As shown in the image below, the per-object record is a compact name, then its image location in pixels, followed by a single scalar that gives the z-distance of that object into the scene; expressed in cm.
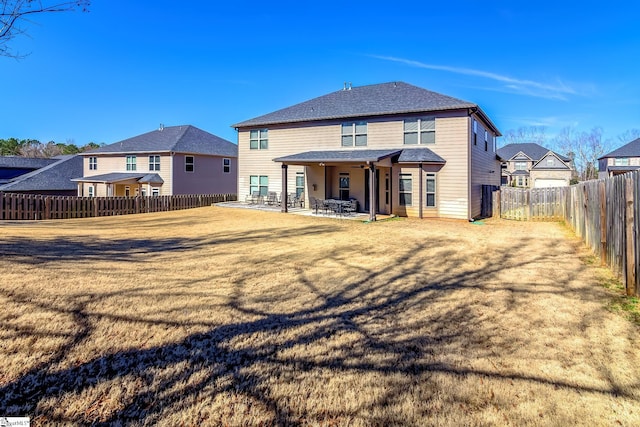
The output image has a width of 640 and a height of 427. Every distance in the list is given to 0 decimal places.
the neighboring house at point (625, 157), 5274
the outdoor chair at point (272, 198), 2233
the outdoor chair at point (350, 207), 1833
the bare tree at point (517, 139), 8611
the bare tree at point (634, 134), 7502
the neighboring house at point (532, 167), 5416
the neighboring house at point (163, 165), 2877
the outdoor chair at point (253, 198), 2354
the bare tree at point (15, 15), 742
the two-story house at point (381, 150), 1745
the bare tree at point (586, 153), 7100
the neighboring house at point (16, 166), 4062
